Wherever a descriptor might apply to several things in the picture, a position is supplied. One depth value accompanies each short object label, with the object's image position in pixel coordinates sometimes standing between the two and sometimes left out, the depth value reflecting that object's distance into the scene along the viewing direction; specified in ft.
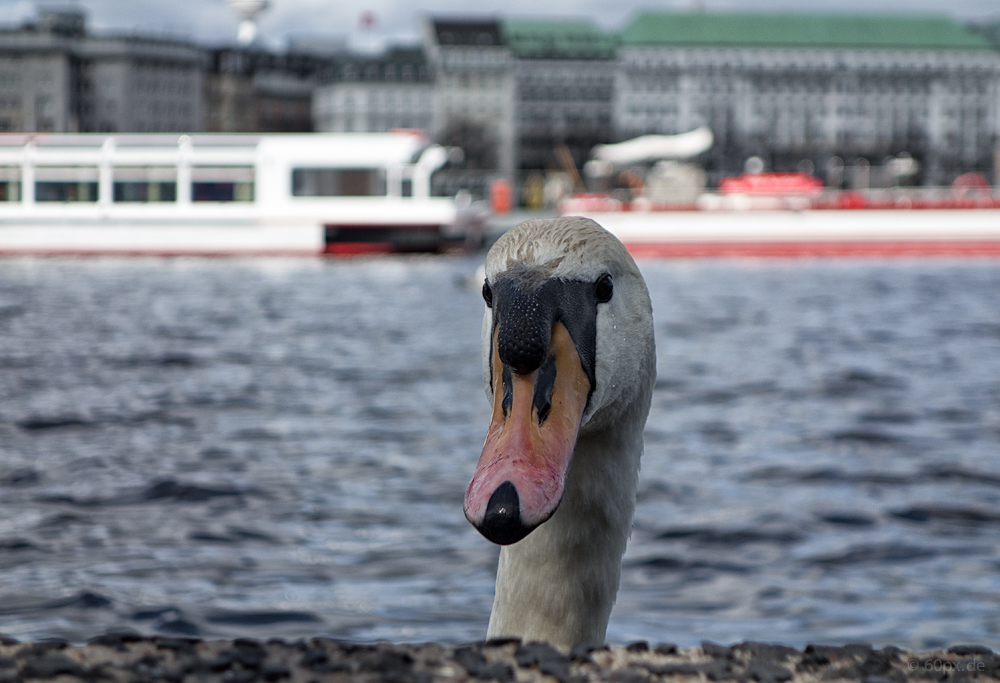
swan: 8.11
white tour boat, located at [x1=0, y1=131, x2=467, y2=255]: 122.72
